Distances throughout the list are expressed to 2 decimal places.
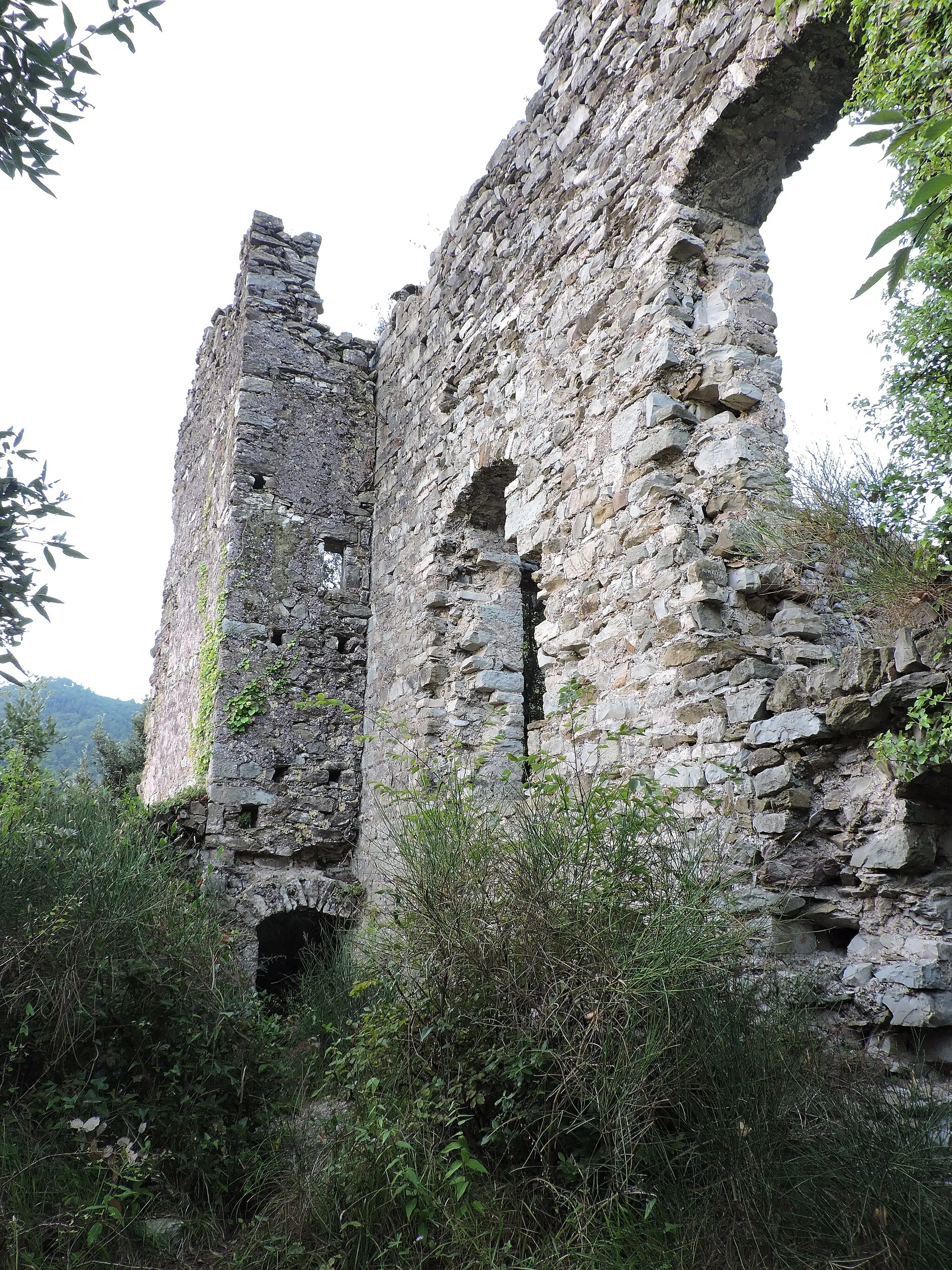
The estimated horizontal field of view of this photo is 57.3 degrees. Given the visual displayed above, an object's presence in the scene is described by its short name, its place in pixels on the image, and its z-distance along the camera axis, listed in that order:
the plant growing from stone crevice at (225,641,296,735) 6.73
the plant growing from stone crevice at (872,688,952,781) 2.58
